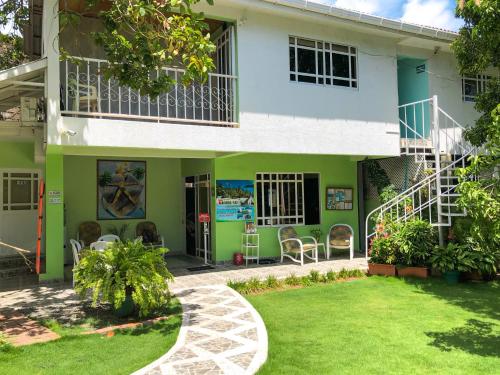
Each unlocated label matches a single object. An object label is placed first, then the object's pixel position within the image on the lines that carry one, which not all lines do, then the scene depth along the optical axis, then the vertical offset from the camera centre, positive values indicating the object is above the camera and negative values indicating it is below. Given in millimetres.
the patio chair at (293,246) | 10908 -1150
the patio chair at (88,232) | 11328 -687
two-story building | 8289 +1735
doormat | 10266 -1593
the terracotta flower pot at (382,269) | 9109 -1519
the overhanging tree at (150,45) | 6129 +2468
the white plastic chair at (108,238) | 9602 -729
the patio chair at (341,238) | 11504 -1035
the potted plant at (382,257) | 9148 -1265
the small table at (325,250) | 11692 -1379
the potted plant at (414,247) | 8945 -1017
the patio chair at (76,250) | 8406 -896
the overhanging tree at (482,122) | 4309 +1549
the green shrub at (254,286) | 7973 -1604
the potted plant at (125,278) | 5914 -1058
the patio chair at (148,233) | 12133 -790
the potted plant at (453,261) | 8438 -1275
